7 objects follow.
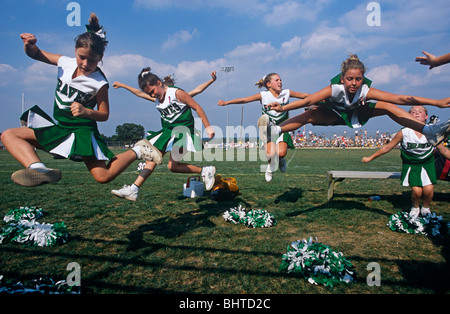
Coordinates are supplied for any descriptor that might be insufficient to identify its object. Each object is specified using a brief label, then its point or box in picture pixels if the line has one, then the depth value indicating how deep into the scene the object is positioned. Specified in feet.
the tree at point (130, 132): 248.32
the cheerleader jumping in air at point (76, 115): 10.73
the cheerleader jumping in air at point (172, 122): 15.48
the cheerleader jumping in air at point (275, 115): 20.98
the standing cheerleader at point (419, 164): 17.24
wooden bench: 20.84
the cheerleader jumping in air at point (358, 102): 11.31
